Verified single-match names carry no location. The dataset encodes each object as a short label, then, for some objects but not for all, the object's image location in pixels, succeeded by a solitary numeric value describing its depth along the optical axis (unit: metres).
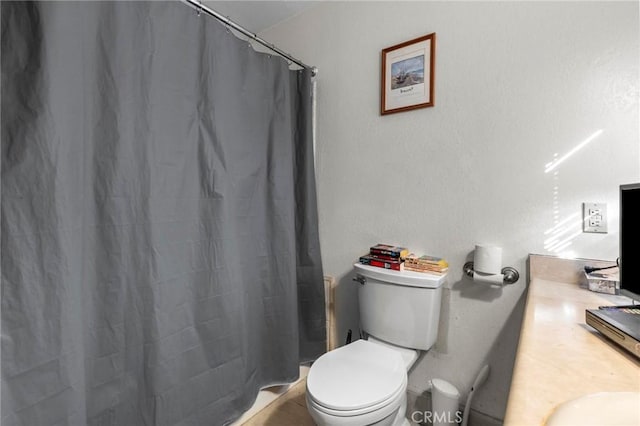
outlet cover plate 1.10
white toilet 1.00
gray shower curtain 0.79
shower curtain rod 1.17
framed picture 1.46
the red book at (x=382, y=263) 1.40
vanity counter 0.48
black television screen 0.78
